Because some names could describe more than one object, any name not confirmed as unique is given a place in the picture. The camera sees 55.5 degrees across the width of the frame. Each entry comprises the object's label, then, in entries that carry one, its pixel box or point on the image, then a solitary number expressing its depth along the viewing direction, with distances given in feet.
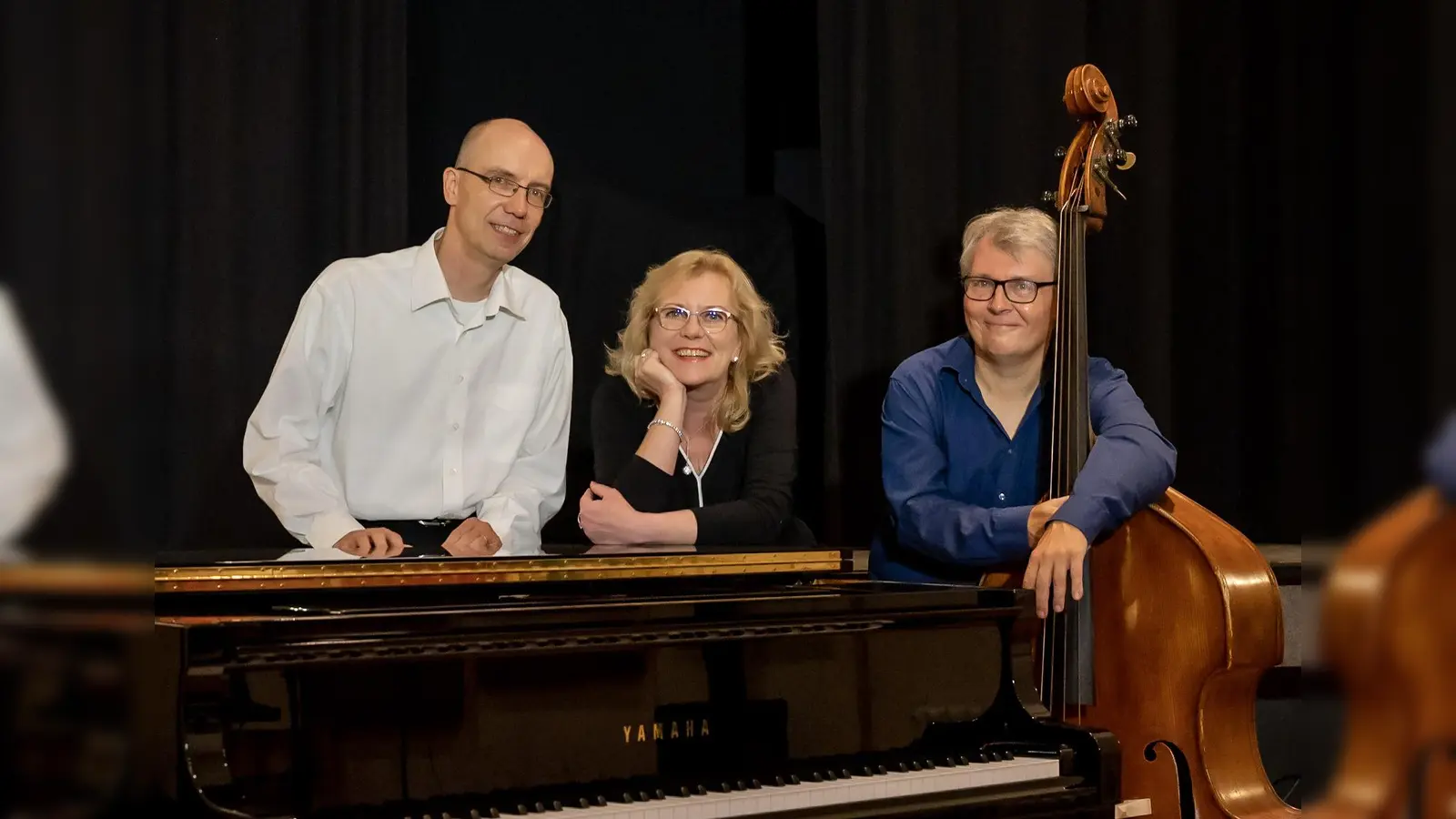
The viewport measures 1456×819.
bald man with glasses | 8.86
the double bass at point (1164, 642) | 6.96
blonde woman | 9.03
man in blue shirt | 7.91
